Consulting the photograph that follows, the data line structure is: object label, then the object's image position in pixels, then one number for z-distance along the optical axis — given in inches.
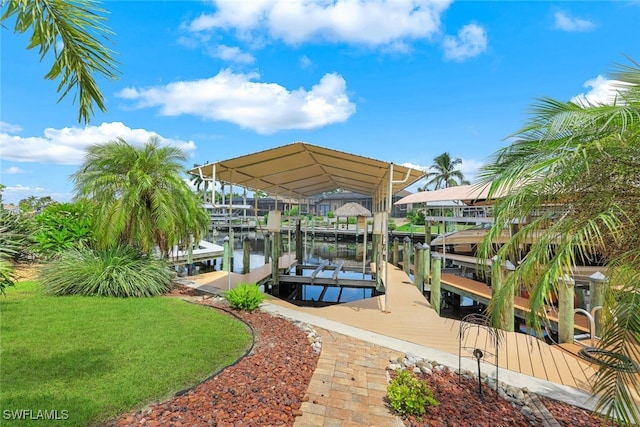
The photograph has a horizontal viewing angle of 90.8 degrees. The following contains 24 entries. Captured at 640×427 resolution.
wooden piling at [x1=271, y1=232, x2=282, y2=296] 374.7
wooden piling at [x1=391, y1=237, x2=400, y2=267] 575.1
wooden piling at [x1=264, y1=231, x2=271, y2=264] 538.3
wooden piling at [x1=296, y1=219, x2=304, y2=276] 514.0
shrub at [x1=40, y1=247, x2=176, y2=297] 270.5
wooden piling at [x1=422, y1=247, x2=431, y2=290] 376.5
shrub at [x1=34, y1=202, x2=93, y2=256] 357.1
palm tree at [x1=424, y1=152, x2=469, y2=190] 1852.4
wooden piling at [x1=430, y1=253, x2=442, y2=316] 301.1
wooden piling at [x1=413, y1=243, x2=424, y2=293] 376.2
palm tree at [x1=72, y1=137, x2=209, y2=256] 314.3
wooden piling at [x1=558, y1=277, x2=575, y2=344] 226.2
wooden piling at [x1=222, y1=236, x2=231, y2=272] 456.4
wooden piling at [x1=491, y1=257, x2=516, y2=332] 235.4
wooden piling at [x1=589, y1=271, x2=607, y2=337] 224.5
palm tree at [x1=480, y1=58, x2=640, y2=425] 89.2
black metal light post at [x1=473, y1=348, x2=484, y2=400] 138.5
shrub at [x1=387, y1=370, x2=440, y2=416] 119.6
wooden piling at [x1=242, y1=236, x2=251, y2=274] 419.8
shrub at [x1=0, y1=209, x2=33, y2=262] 379.2
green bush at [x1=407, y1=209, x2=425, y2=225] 1495.3
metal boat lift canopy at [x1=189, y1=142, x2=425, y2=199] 261.3
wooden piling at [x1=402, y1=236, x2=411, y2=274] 494.3
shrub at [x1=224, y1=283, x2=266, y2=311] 251.4
